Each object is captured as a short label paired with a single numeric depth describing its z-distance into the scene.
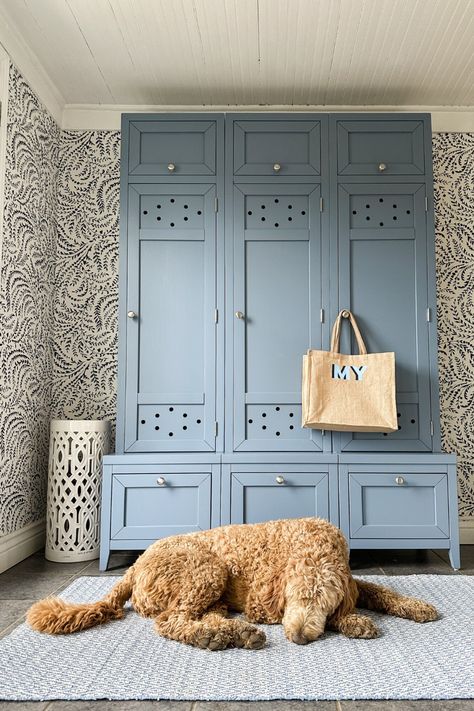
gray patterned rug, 1.29
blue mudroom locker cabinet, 2.52
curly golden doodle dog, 1.51
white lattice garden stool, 2.61
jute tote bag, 2.49
